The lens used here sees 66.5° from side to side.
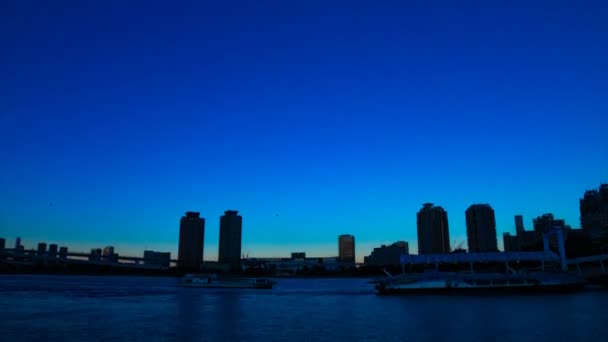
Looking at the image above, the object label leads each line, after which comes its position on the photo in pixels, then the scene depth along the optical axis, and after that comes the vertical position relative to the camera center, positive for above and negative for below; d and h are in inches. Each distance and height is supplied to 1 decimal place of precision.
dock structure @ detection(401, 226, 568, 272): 4842.5 +49.5
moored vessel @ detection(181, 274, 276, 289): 6136.8 -278.3
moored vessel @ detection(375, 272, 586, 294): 3907.5 -177.4
